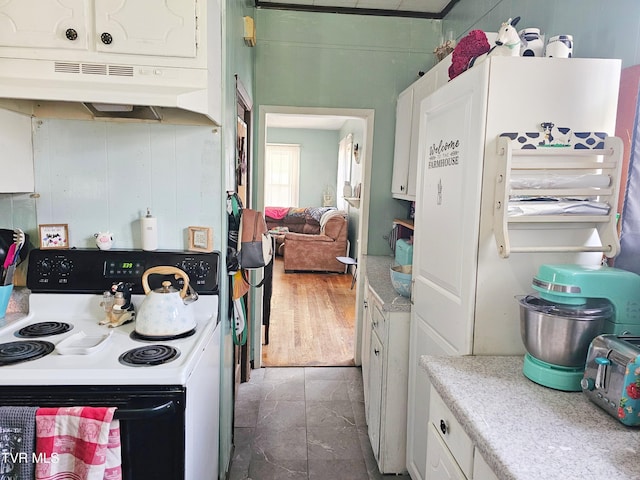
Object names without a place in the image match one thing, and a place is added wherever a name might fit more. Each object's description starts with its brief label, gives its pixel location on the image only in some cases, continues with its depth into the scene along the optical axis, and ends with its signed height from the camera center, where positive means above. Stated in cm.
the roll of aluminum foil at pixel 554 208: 134 +0
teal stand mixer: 121 -30
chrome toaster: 102 -40
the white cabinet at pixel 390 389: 210 -91
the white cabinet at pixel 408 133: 262 +47
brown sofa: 696 -76
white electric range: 124 -50
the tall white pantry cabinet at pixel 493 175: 137 +9
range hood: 144 +36
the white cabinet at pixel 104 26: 147 +56
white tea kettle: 149 -41
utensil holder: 163 -39
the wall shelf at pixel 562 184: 131 +7
